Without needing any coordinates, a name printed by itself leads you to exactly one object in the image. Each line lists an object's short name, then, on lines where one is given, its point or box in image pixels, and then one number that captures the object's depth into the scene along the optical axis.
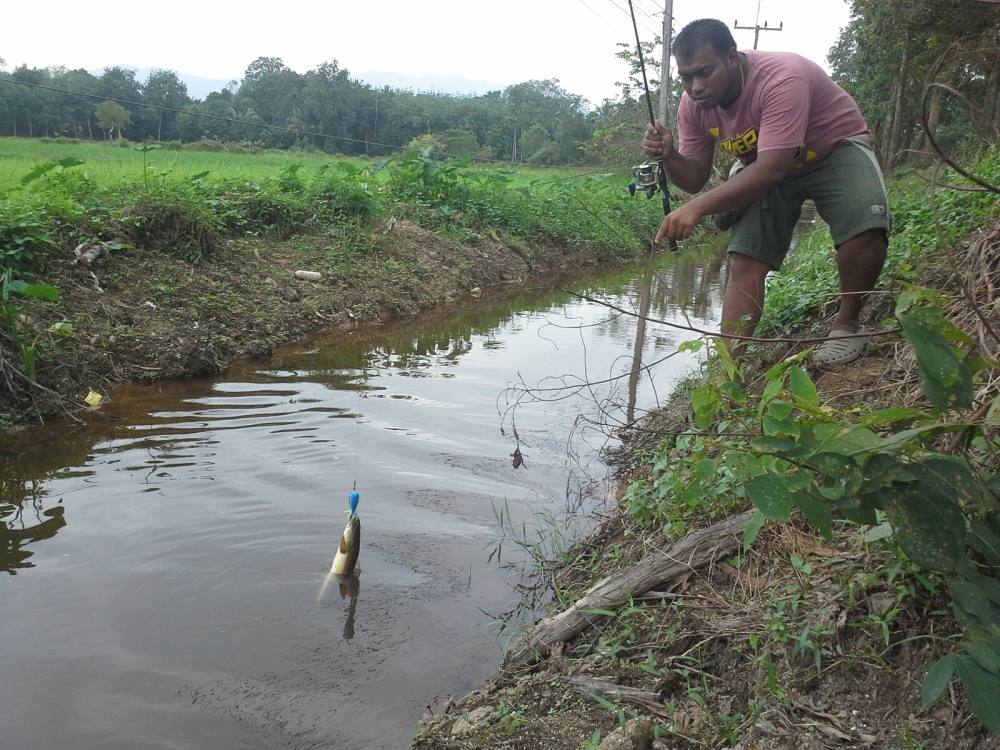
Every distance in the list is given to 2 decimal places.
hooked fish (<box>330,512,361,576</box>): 2.99
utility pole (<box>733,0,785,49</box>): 30.42
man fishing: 3.06
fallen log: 2.51
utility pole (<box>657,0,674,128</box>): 17.31
